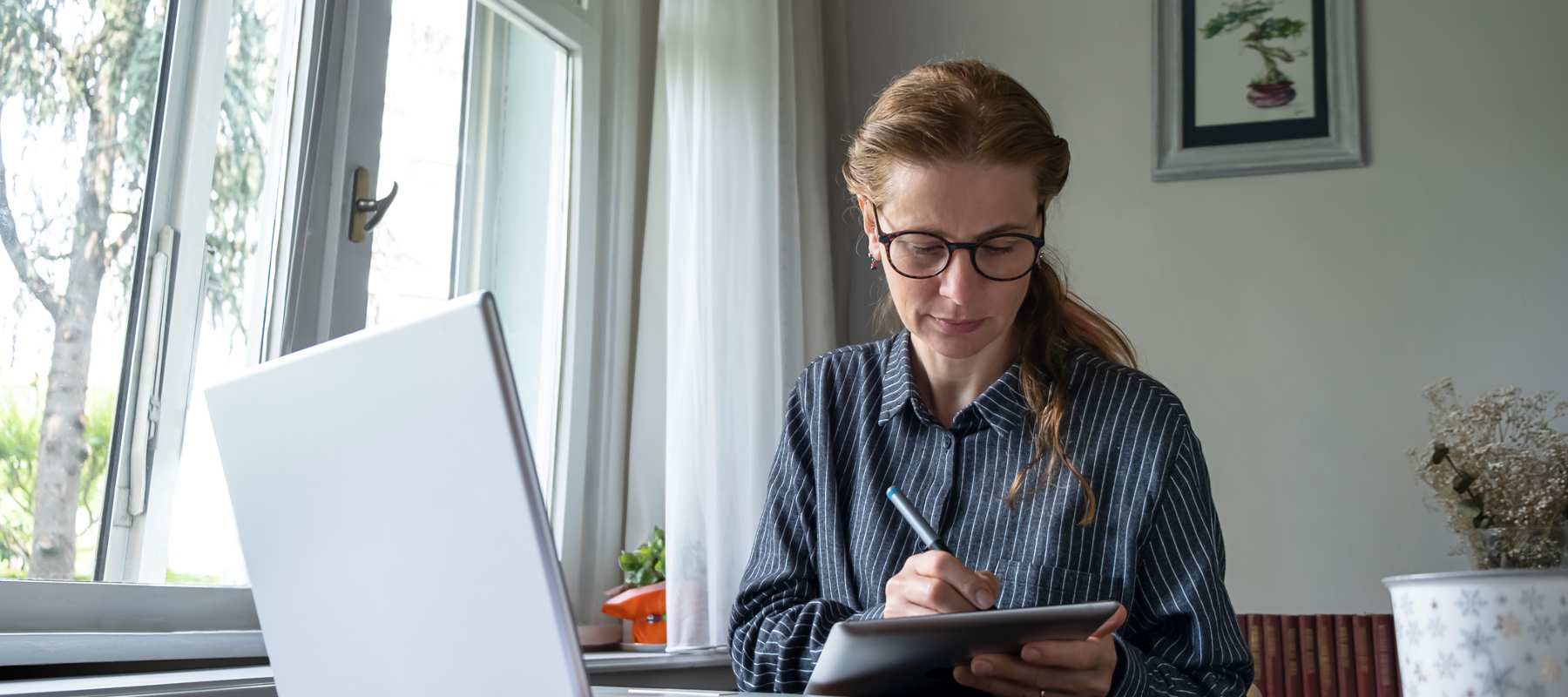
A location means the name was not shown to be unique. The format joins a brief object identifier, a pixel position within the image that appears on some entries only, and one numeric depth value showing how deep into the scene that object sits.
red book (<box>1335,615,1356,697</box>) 2.24
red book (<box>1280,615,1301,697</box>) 2.25
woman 1.16
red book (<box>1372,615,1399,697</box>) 2.23
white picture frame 2.60
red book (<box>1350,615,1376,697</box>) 2.23
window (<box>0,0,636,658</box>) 1.36
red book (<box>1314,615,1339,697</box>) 2.24
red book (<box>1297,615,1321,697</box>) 2.24
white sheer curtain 2.15
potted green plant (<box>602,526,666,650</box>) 2.17
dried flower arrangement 2.10
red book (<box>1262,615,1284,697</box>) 2.25
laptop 0.50
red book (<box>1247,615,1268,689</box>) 2.27
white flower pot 1.89
